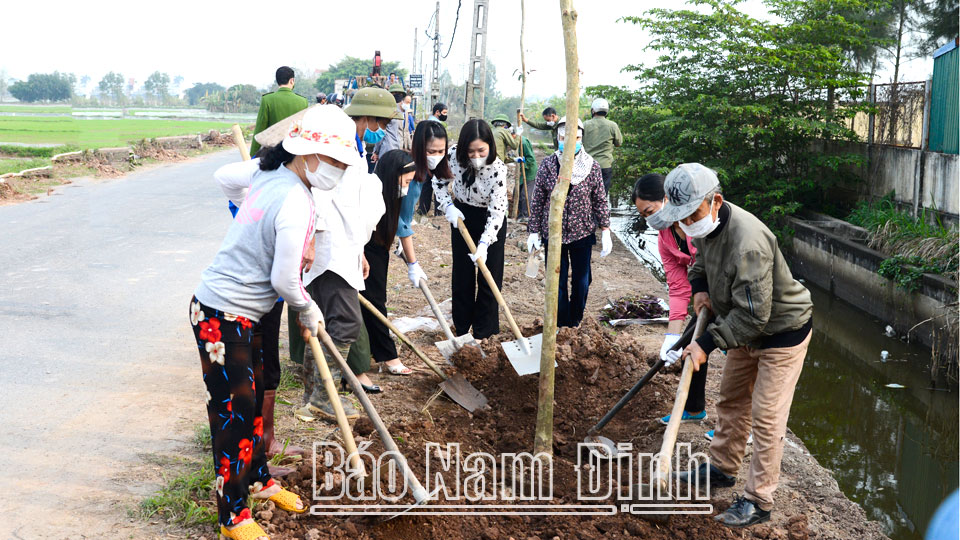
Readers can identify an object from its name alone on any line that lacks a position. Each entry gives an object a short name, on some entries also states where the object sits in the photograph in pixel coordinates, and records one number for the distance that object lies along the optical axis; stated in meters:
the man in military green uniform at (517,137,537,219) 11.88
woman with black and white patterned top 5.34
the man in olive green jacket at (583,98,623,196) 10.09
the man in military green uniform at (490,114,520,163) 9.62
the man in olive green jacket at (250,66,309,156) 8.20
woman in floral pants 2.76
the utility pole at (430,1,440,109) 24.28
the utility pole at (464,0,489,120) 14.30
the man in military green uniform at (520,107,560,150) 11.30
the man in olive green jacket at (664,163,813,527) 3.23
